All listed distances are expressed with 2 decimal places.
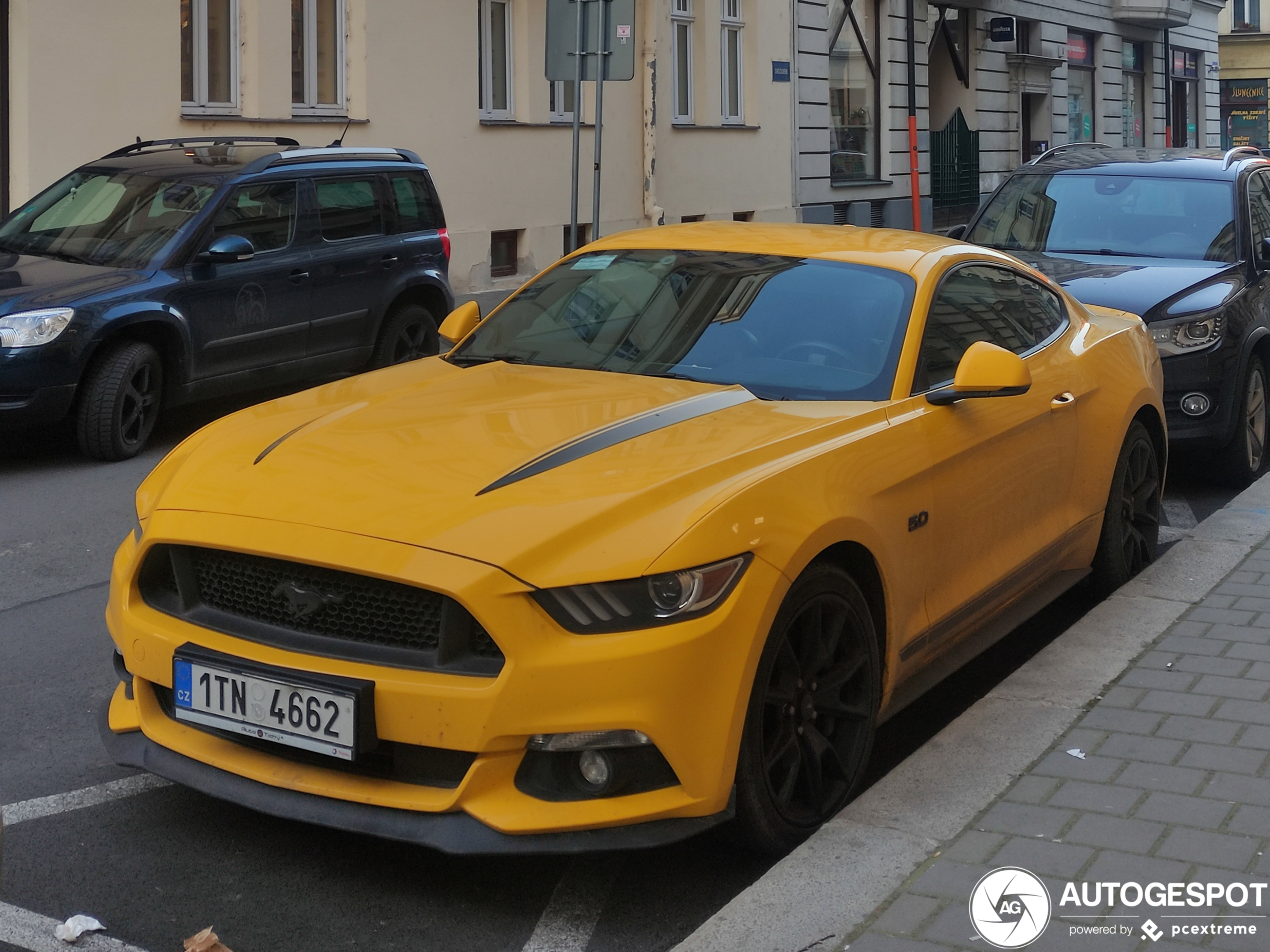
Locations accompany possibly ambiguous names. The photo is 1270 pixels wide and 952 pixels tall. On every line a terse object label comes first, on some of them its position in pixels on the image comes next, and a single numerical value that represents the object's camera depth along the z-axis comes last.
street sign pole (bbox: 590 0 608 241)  12.64
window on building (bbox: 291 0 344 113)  15.80
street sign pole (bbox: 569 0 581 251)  12.78
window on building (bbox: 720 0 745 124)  22.19
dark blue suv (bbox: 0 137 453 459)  8.77
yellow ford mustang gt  3.33
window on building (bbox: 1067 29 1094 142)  33.94
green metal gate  28.17
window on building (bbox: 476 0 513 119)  17.95
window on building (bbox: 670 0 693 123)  21.09
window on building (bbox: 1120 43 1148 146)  37.28
